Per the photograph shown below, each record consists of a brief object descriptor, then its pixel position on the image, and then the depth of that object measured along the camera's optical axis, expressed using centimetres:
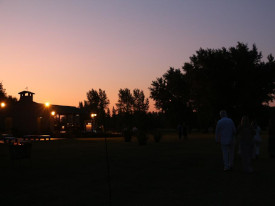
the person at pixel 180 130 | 3220
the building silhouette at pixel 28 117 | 4022
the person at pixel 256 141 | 1432
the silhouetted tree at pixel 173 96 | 5891
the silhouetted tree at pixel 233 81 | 4206
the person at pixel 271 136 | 1203
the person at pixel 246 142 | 1005
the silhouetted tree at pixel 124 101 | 12294
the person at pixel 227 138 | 1030
